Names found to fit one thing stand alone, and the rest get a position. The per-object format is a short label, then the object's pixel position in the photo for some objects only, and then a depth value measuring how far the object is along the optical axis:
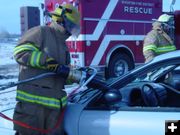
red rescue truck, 9.99
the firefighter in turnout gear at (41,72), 3.34
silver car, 3.11
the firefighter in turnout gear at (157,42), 6.69
